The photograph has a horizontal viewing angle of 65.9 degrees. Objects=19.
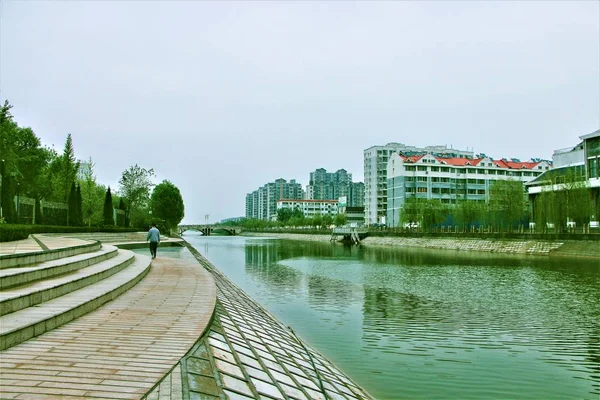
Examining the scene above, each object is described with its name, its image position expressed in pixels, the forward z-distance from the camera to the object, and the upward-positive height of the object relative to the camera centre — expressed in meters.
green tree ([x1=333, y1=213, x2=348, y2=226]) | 128.88 +0.33
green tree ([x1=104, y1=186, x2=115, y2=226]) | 47.78 +1.07
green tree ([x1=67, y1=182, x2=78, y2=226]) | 39.38 +0.97
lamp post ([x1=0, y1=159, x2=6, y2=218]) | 27.52 +2.44
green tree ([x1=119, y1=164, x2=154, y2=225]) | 65.16 +5.11
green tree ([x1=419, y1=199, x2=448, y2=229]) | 76.56 +1.02
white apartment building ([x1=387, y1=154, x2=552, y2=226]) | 101.62 +10.12
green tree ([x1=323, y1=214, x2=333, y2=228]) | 138.27 +0.06
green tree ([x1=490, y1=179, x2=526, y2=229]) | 59.03 +2.45
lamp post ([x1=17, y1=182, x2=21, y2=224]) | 30.45 +0.90
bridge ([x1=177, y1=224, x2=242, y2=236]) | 180.02 -3.00
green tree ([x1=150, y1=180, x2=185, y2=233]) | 85.44 +3.39
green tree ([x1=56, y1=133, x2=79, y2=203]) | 52.44 +5.51
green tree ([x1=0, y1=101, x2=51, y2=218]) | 36.53 +7.72
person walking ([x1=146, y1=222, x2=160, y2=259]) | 21.67 -0.79
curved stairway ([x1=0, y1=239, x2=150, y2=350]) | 6.38 -1.29
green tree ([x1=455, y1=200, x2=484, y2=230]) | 68.28 +1.08
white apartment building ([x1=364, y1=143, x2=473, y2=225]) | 129.62 +13.93
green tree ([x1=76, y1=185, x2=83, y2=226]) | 40.59 +1.09
